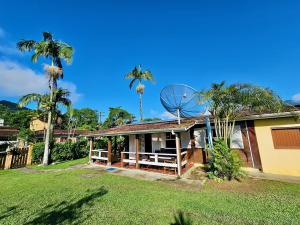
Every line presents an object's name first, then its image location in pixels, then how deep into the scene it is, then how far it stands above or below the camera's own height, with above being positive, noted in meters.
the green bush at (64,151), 14.38 -0.29
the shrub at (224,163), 7.55 -0.94
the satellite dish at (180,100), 10.09 +2.93
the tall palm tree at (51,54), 14.02 +8.53
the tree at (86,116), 64.88 +13.04
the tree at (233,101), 7.68 +2.10
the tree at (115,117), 52.62 +10.03
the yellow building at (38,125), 39.91 +5.97
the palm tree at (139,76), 24.09 +10.60
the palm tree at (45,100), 14.33 +4.55
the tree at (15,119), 43.09 +8.74
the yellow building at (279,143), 8.12 -0.06
